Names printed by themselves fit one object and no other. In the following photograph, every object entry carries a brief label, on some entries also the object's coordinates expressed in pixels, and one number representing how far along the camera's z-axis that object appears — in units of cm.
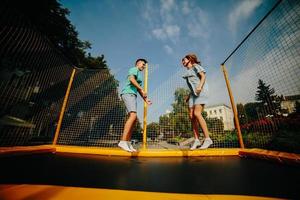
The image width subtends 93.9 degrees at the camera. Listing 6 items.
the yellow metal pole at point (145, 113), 282
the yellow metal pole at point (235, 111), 273
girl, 222
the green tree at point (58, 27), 675
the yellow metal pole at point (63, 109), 307
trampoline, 78
